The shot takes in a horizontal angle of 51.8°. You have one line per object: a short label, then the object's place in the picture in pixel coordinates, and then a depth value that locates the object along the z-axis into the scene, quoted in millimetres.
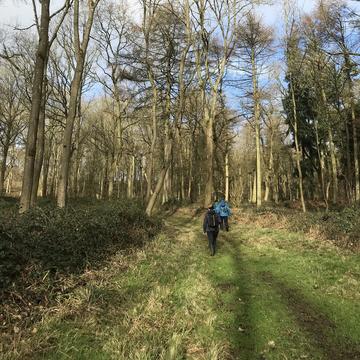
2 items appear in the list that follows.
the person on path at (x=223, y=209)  16141
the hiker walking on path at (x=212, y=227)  11906
